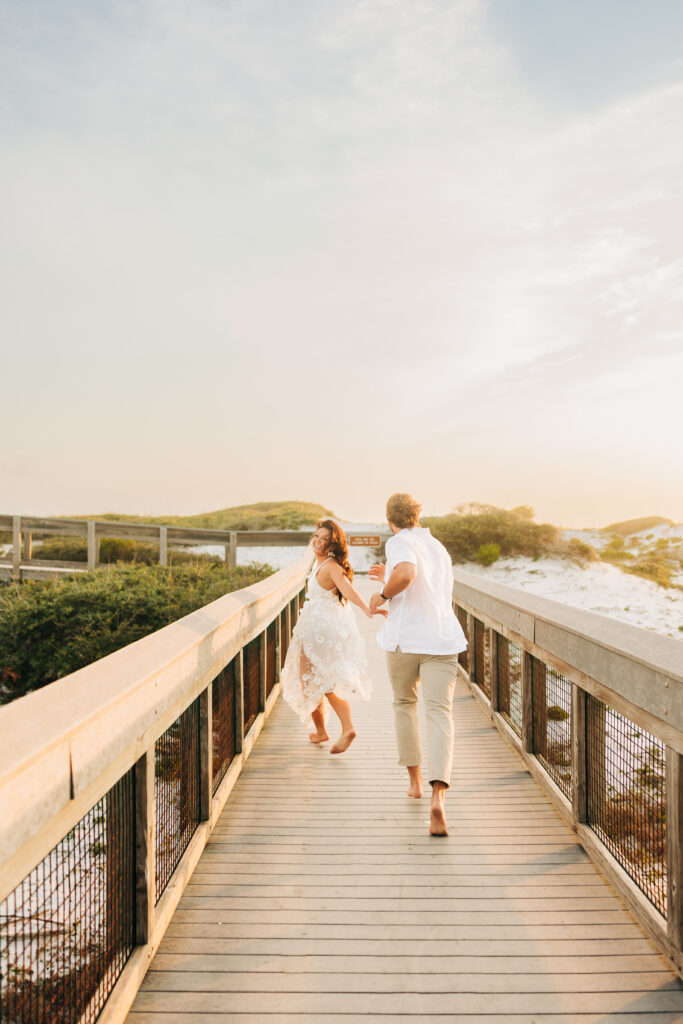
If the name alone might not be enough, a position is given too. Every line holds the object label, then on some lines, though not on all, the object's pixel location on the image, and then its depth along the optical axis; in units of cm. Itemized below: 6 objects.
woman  427
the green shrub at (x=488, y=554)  2542
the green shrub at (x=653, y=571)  2562
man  326
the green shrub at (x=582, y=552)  2588
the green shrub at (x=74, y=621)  943
